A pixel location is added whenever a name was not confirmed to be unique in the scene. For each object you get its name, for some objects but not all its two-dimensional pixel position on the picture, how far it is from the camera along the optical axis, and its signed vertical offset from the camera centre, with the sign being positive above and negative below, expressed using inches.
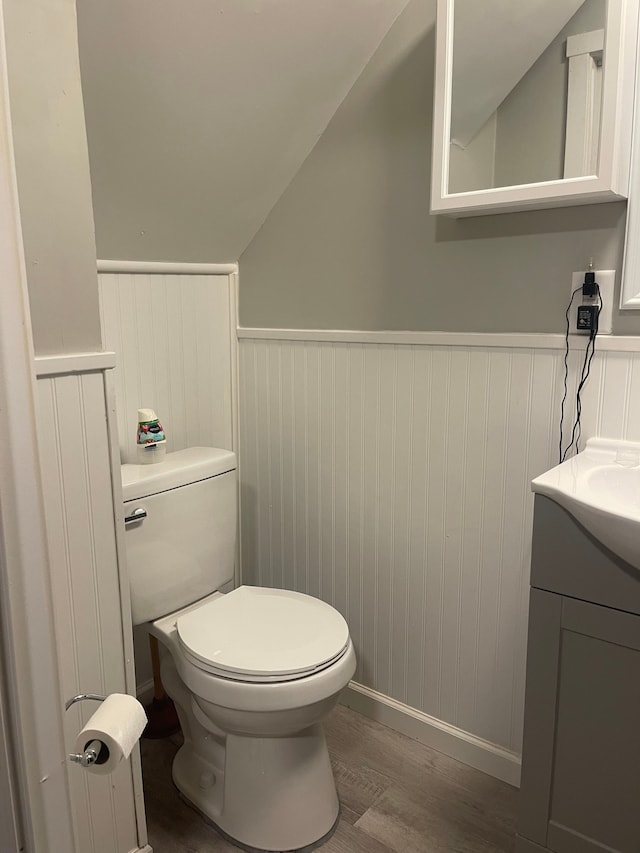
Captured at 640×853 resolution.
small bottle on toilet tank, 72.1 -13.8
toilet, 58.9 -31.0
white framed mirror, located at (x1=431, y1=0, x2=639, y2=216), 53.3 +16.3
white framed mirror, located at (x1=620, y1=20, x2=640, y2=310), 56.2 +3.6
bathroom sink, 43.8 -13.2
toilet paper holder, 28.5 -18.3
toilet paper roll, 28.2 -17.4
